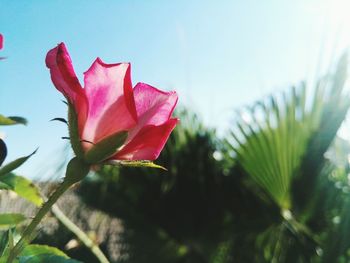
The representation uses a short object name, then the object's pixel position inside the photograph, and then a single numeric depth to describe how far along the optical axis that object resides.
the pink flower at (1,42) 0.36
